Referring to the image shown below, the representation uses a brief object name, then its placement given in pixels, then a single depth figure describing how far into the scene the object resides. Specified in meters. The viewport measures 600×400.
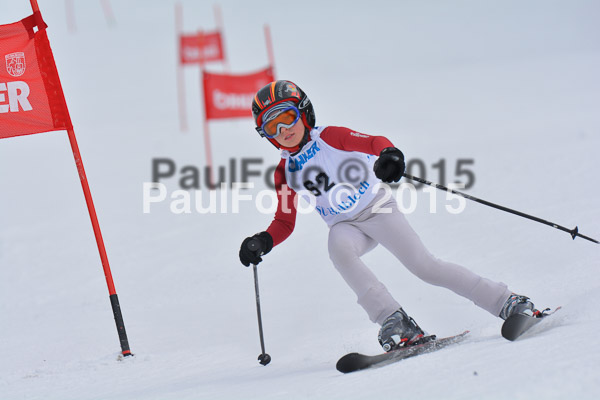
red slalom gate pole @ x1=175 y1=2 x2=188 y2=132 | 30.44
